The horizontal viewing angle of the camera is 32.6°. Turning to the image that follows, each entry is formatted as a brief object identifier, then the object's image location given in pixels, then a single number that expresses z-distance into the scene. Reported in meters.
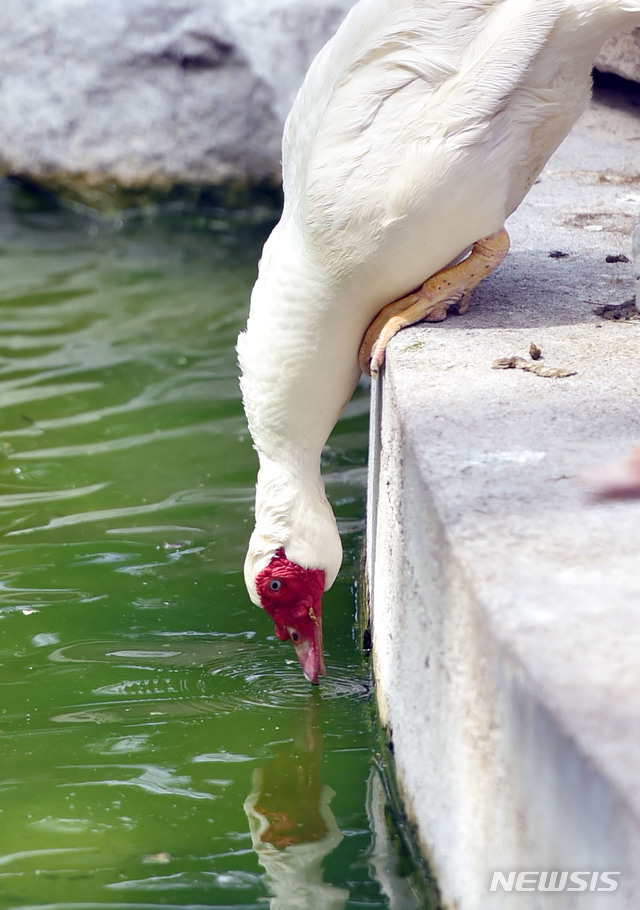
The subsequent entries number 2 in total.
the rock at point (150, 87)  7.86
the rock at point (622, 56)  5.41
